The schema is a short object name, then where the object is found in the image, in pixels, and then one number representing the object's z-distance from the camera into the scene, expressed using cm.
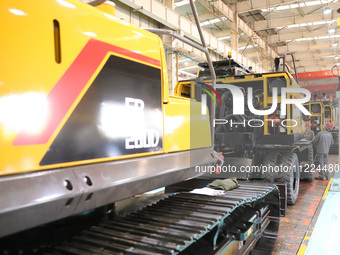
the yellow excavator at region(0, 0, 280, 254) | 119
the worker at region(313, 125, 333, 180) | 832
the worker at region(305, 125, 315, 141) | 913
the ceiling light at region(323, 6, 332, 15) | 1269
